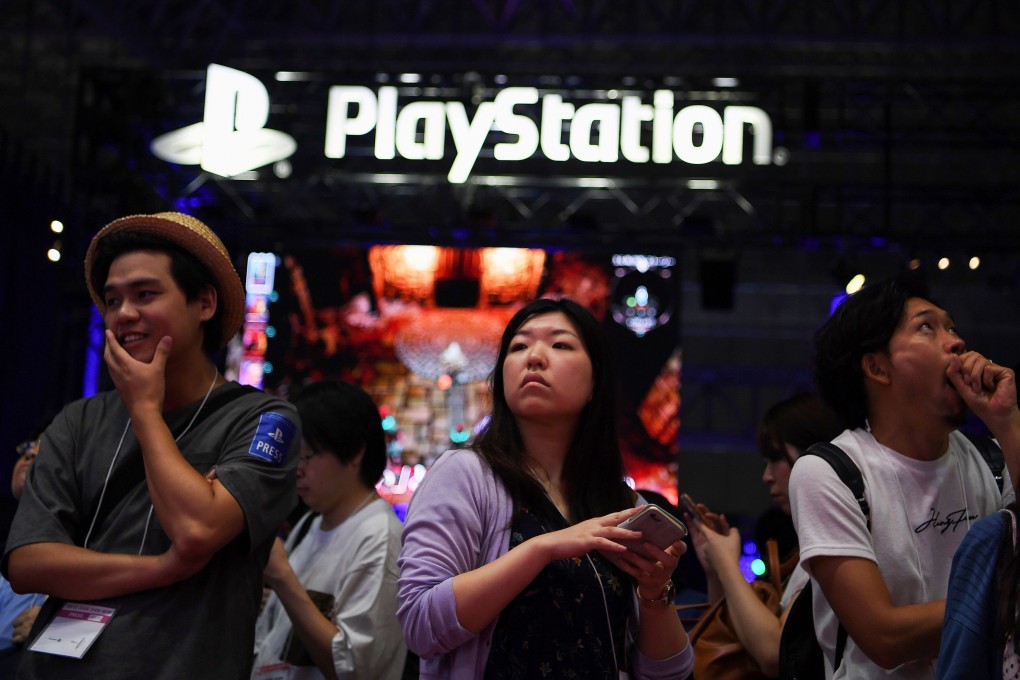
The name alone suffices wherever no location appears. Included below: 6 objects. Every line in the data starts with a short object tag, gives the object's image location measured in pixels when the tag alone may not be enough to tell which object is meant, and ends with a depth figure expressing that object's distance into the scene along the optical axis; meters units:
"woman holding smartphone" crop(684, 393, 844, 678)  2.62
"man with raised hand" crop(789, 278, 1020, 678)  2.08
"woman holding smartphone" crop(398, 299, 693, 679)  1.89
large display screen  8.72
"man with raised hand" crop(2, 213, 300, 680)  2.05
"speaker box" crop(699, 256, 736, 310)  8.84
